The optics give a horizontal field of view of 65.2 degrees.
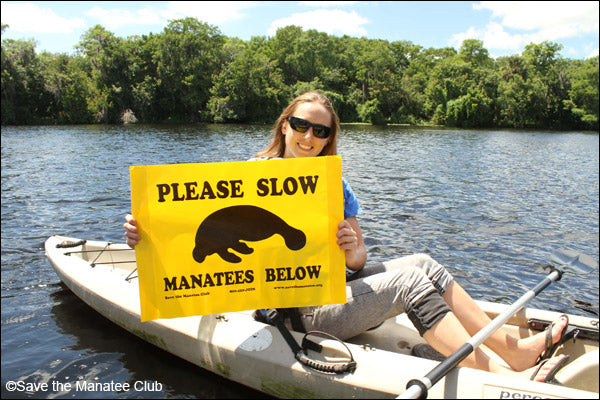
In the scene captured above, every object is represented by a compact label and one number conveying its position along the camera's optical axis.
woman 2.94
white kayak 2.86
